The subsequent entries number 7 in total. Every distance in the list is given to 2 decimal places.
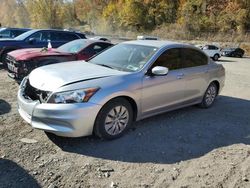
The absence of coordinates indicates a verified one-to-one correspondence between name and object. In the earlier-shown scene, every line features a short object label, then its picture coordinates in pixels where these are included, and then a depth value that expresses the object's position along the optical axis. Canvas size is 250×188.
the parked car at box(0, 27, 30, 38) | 10.40
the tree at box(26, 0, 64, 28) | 38.69
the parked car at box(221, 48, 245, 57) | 22.28
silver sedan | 2.90
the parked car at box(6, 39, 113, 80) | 5.21
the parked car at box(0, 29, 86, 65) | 7.33
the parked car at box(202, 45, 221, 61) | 18.34
